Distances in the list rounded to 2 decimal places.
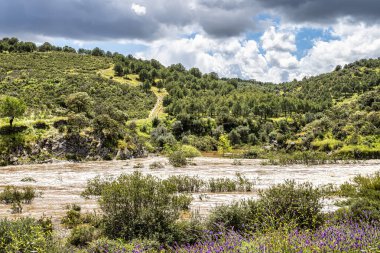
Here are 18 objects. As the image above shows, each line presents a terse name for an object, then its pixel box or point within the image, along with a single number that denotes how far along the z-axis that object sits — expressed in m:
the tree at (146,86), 164.00
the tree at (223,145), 99.00
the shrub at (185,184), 32.88
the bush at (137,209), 15.30
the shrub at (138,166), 52.85
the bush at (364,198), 15.58
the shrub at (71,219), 18.88
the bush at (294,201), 15.75
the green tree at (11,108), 58.66
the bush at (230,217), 15.68
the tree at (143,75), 182.25
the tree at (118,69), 173.32
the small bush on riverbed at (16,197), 26.78
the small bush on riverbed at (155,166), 52.44
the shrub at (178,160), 56.88
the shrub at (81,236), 15.64
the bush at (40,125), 62.75
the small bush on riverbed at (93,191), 29.95
